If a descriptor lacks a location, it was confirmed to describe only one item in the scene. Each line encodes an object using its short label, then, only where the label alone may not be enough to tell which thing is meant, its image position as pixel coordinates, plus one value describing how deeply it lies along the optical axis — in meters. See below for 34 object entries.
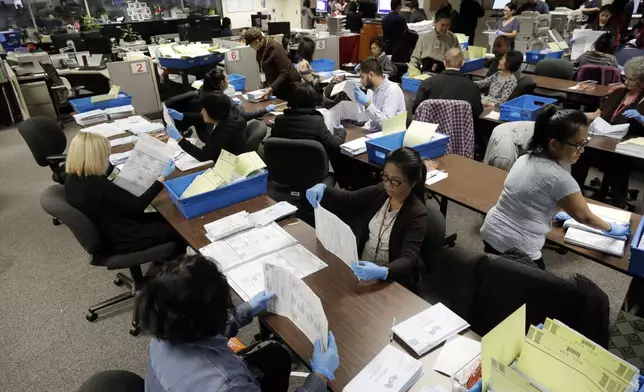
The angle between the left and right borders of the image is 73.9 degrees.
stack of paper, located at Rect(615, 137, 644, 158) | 2.81
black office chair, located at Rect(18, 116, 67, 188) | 3.46
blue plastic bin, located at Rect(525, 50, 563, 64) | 5.53
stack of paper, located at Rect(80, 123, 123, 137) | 3.64
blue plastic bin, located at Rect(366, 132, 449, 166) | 2.88
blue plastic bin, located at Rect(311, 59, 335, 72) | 5.67
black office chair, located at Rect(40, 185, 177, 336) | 2.25
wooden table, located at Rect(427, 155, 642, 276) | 2.04
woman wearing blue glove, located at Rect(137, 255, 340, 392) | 1.14
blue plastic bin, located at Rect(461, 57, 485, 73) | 5.40
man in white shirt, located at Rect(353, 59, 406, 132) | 3.59
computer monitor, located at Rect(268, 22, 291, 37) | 7.62
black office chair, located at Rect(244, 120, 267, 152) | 3.28
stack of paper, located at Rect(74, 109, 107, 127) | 3.90
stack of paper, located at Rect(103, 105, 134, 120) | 4.06
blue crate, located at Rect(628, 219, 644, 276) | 1.75
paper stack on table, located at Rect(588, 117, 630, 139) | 3.19
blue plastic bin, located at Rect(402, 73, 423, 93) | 4.72
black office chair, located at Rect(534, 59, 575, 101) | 4.93
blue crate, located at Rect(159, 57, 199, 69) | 5.34
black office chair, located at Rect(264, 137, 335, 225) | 2.81
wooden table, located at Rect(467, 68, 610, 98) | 4.27
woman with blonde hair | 2.30
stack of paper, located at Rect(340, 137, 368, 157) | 3.14
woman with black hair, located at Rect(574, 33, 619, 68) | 4.57
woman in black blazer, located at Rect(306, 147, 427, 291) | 1.83
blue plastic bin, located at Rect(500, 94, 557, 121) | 3.52
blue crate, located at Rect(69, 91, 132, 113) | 4.10
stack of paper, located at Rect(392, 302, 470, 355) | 1.42
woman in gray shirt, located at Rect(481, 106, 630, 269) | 1.88
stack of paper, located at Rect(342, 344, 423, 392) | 1.28
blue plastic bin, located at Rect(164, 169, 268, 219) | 2.28
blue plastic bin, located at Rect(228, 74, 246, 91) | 4.97
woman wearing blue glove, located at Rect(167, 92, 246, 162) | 3.07
